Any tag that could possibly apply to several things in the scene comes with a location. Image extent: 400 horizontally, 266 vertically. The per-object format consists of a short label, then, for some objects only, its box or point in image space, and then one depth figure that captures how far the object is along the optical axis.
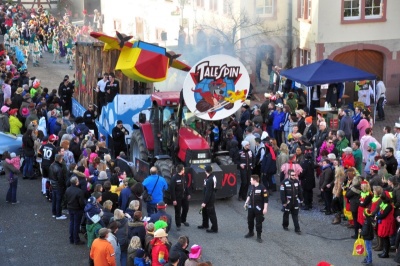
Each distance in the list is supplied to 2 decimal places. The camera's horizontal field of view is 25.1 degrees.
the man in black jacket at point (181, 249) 13.67
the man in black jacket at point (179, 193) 18.33
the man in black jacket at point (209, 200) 18.11
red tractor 19.89
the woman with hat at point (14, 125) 25.41
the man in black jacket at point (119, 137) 23.34
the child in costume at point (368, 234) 16.41
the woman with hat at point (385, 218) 16.62
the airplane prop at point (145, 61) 22.83
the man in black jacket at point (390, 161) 20.02
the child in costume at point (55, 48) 42.36
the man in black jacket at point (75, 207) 17.48
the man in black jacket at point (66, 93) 29.61
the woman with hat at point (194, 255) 13.25
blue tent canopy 26.83
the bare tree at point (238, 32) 32.53
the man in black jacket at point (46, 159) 20.79
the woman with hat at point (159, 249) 14.25
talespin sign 19.47
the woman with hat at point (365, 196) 17.14
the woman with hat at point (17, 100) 27.28
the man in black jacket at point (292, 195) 18.06
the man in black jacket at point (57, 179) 19.06
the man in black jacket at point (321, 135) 22.42
